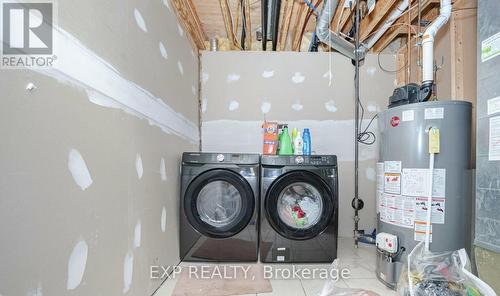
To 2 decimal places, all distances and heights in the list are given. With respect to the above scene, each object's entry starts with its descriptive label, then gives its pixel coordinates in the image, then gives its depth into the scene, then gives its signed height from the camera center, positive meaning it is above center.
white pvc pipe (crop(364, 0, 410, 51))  2.22 +1.20
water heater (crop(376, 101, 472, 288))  1.43 -0.17
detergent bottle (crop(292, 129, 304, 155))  2.39 +0.04
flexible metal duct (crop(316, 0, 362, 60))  2.14 +1.11
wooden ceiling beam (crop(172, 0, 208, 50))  1.97 +1.12
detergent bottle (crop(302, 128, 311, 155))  2.42 +0.06
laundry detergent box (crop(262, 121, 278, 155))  2.42 +0.09
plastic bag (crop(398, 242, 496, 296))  1.18 -0.63
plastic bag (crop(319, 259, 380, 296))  1.43 -0.83
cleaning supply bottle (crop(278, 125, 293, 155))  2.37 +0.05
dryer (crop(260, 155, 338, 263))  1.93 -0.51
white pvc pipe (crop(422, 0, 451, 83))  1.74 +0.80
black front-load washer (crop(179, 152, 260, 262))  1.94 -0.50
